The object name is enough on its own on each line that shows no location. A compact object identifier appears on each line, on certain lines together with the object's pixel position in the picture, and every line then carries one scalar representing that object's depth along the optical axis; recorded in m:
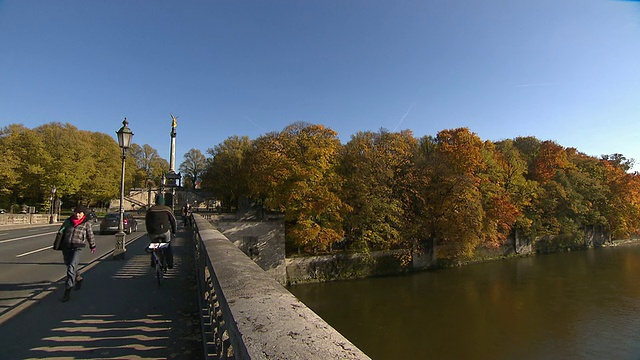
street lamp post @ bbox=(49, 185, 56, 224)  34.05
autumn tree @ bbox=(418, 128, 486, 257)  27.94
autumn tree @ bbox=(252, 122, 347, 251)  25.67
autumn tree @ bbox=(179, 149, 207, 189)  73.31
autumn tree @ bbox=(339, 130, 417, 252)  26.78
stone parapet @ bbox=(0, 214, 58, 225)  28.19
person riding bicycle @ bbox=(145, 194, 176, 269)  7.14
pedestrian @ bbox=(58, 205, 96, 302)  5.73
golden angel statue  57.19
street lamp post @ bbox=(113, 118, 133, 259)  9.38
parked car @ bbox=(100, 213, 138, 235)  19.50
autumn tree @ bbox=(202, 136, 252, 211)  42.41
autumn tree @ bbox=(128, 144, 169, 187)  72.94
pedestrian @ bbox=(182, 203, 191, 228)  21.93
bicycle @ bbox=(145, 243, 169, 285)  6.42
